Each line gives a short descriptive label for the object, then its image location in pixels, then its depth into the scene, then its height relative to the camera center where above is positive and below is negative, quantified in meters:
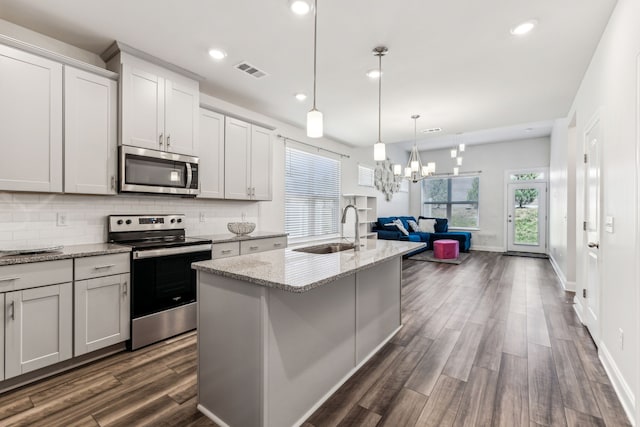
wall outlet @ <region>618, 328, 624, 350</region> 1.99 -0.82
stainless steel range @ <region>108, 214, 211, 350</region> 2.66 -0.59
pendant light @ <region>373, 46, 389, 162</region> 2.76 +0.63
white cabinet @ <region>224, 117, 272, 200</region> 3.83 +0.69
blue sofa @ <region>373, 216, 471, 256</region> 7.42 -0.54
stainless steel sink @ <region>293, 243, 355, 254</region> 2.64 -0.33
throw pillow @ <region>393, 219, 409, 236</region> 7.56 -0.34
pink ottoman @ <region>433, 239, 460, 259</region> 7.11 -0.84
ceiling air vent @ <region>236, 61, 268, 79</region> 3.12 +1.52
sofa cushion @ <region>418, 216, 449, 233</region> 8.82 -0.36
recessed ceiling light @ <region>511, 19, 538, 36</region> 2.39 +1.52
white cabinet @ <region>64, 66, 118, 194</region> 2.49 +0.67
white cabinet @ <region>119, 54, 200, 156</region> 2.77 +1.03
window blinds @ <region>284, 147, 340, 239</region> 5.21 +0.34
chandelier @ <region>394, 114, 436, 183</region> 4.91 +0.82
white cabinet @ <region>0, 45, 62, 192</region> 2.20 +0.67
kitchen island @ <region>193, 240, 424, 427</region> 1.56 -0.72
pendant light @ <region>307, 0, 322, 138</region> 2.14 +0.64
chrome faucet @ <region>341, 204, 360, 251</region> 2.61 -0.26
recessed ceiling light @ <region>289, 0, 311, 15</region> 2.16 +1.51
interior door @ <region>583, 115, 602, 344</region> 2.68 -0.11
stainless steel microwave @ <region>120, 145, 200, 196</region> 2.77 +0.39
